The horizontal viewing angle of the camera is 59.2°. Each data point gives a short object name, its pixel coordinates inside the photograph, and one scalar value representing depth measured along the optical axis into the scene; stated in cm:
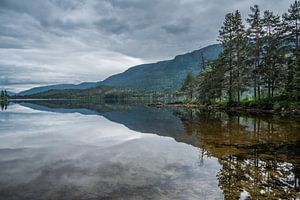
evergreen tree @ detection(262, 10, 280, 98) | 3925
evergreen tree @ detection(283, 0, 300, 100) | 3522
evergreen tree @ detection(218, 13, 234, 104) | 4480
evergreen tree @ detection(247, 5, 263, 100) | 4181
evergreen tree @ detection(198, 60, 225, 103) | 4963
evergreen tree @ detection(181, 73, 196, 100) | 7994
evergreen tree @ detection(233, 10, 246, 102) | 4356
